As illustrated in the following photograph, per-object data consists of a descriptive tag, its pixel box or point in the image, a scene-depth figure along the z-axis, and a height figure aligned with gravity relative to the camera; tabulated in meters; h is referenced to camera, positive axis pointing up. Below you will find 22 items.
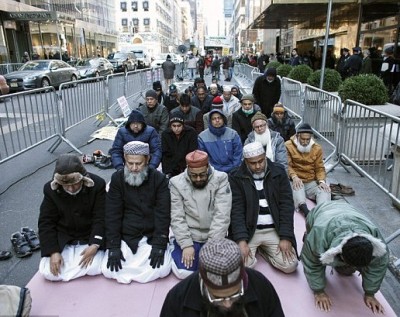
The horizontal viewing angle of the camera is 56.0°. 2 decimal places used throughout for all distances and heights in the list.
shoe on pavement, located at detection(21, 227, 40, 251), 4.17 -2.07
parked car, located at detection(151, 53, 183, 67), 35.47 -1.30
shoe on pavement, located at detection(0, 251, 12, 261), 3.96 -2.09
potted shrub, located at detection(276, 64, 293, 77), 14.33 -0.92
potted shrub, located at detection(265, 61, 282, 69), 17.15 -0.83
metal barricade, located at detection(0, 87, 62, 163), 6.23 -1.19
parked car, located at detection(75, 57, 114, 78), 23.98 -1.28
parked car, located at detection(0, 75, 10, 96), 9.48 -0.93
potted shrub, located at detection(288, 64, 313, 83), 11.71 -0.85
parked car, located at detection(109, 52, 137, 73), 30.45 -1.17
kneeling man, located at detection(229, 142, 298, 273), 3.64 -1.54
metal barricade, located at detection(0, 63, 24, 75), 23.87 -1.16
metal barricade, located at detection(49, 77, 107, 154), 7.80 -1.20
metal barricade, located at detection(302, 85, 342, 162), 6.41 -1.26
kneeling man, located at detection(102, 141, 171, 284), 3.53 -1.64
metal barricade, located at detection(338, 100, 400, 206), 4.66 -1.36
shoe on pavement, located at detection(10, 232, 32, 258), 4.04 -2.07
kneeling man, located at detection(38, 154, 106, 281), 3.43 -1.62
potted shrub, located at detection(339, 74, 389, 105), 7.23 -0.87
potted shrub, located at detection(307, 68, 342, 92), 10.02 -0.92
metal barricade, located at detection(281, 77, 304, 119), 9.01 -1.31
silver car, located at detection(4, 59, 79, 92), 17.16 -1.22
